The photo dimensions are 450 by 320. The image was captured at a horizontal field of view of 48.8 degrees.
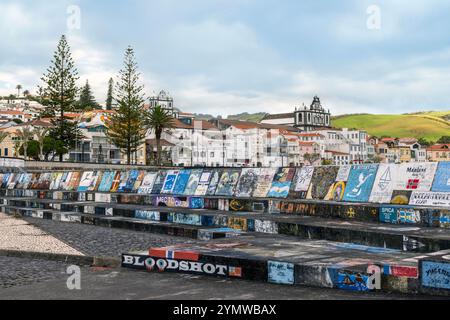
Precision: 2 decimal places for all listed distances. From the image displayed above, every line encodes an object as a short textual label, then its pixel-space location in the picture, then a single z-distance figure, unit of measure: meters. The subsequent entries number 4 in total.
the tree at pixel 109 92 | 145.88
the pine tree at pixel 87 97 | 152.62
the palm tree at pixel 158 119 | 68.44
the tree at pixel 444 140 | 158.88
